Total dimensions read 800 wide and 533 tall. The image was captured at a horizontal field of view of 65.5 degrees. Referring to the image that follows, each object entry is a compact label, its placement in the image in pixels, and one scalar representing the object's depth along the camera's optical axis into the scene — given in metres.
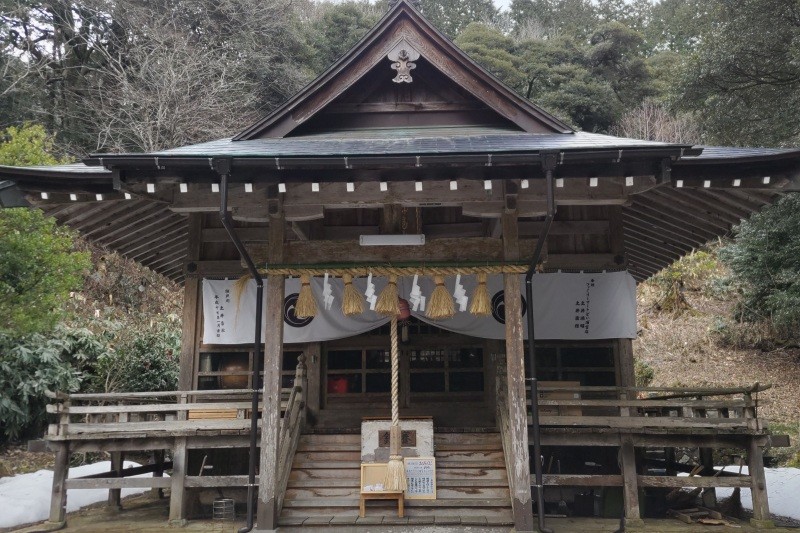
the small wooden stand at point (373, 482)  7.28
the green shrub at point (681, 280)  23.31
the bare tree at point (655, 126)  30.28
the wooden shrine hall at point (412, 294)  7.12
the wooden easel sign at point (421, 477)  7.56
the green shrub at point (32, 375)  13.86
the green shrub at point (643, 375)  17.52
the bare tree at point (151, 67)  21.92
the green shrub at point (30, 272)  9.38
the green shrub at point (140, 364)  15.54
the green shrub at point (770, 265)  15.67
